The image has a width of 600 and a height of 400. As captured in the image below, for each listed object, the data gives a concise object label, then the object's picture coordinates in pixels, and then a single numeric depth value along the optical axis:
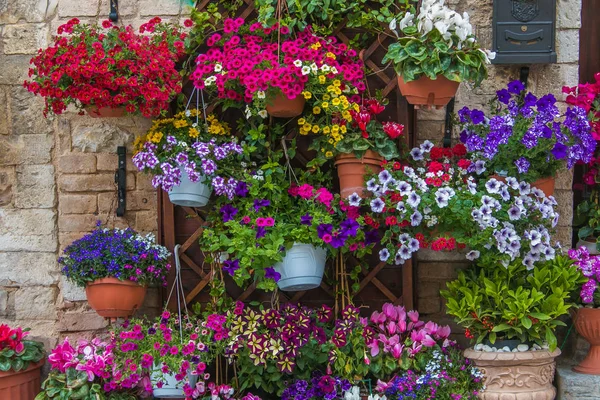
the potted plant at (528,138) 4.51
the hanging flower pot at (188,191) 4.70
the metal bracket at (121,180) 5.09
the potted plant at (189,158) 4.64
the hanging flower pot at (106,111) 4.74
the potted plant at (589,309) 4.61
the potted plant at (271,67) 4.55
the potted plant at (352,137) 4.67
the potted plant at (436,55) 4.45
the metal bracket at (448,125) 4.95
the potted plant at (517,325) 4.40
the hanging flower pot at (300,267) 4.59
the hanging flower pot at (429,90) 4.52
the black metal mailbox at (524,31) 4.83
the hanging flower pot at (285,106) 4.67
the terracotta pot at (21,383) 4.74
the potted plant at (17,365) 4.74
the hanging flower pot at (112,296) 4.69
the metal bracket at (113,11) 5.08
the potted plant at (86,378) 4.59
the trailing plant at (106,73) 4.54
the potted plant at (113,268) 4.67
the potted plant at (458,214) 4.40
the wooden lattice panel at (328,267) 4.95
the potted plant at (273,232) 4.51
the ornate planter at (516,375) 4.39
